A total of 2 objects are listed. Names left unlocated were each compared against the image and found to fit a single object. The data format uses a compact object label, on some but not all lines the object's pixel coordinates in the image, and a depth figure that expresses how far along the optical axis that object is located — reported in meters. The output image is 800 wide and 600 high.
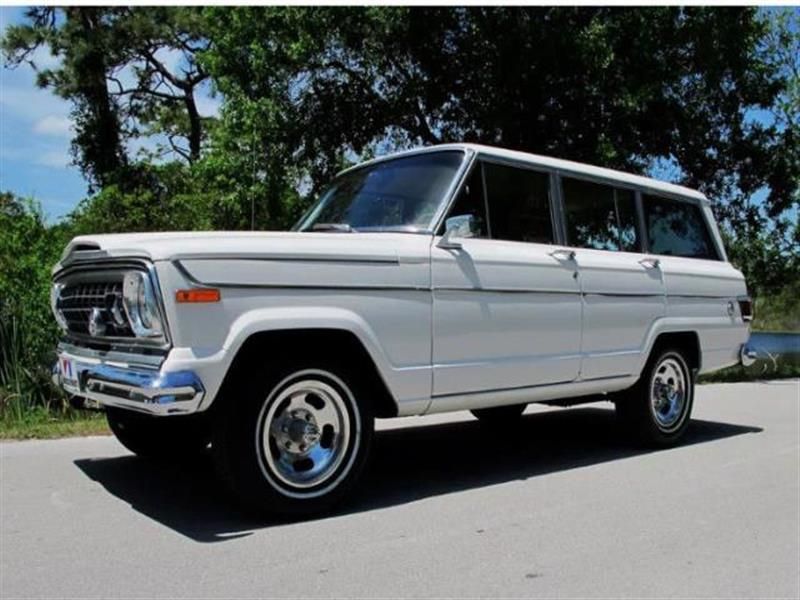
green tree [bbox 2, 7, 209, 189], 21.77
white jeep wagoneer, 4.09
